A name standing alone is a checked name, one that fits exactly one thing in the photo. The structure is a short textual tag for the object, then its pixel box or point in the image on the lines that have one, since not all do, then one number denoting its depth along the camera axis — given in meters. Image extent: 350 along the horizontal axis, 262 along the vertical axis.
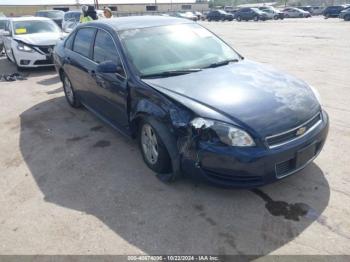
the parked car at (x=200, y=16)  48.93
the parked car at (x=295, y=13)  41.09
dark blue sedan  2.95
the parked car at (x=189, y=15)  42.27
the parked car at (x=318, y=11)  48.14
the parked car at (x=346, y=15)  30.13
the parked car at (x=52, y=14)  22.70
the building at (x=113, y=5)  55.88
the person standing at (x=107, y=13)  10.94
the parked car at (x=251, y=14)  38.31
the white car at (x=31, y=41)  9.64
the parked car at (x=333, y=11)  36.59
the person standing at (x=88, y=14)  9.27
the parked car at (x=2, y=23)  15.08
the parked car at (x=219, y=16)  42.06
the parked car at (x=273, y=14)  38.92
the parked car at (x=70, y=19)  15.52
